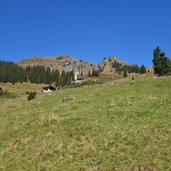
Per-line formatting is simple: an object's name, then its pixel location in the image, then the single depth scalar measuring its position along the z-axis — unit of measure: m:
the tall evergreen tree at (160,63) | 89.04
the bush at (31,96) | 42.17
